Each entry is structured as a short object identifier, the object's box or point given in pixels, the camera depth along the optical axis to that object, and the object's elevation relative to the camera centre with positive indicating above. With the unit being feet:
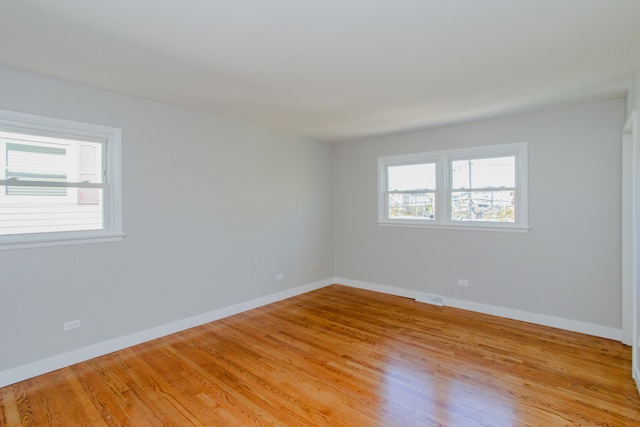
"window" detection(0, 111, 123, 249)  8.79 +0.87
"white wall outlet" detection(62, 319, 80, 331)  9.52 -3.37
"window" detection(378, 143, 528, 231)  13.41 +1.18
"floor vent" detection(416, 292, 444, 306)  15.17 -4.07
